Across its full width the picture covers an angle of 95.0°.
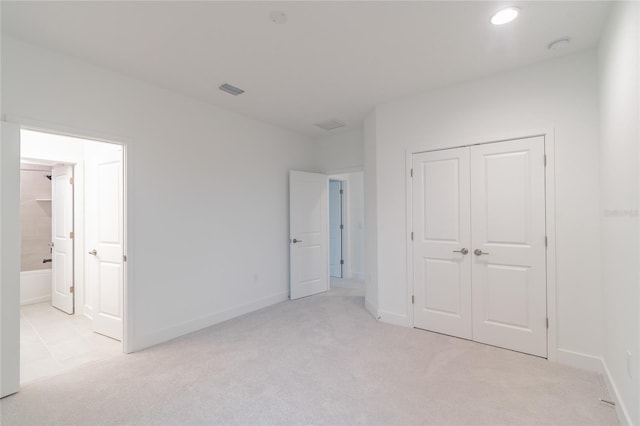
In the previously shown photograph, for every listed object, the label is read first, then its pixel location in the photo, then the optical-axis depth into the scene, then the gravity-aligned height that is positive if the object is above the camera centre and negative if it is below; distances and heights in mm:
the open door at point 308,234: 4840 -345
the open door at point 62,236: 4160 -295
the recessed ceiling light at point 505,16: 2055 +1415
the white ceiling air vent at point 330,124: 4449 +1407
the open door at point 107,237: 3261 -247
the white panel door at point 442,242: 3178 -335
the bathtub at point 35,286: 4612 -1119
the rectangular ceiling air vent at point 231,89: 3237 +1424
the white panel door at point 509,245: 2779 -326
